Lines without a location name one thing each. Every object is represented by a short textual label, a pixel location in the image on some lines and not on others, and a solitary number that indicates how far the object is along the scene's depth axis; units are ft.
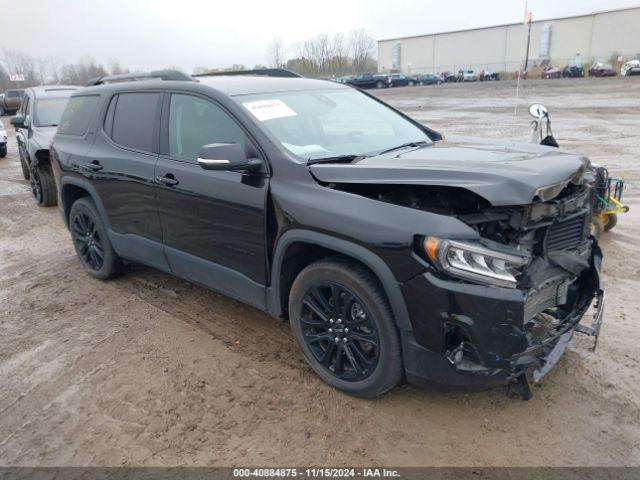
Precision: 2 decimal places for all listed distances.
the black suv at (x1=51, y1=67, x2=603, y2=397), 8.50
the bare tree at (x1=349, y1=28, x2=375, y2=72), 332.80
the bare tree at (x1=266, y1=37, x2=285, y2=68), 296.51
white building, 231.30
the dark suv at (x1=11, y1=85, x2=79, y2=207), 28.04
